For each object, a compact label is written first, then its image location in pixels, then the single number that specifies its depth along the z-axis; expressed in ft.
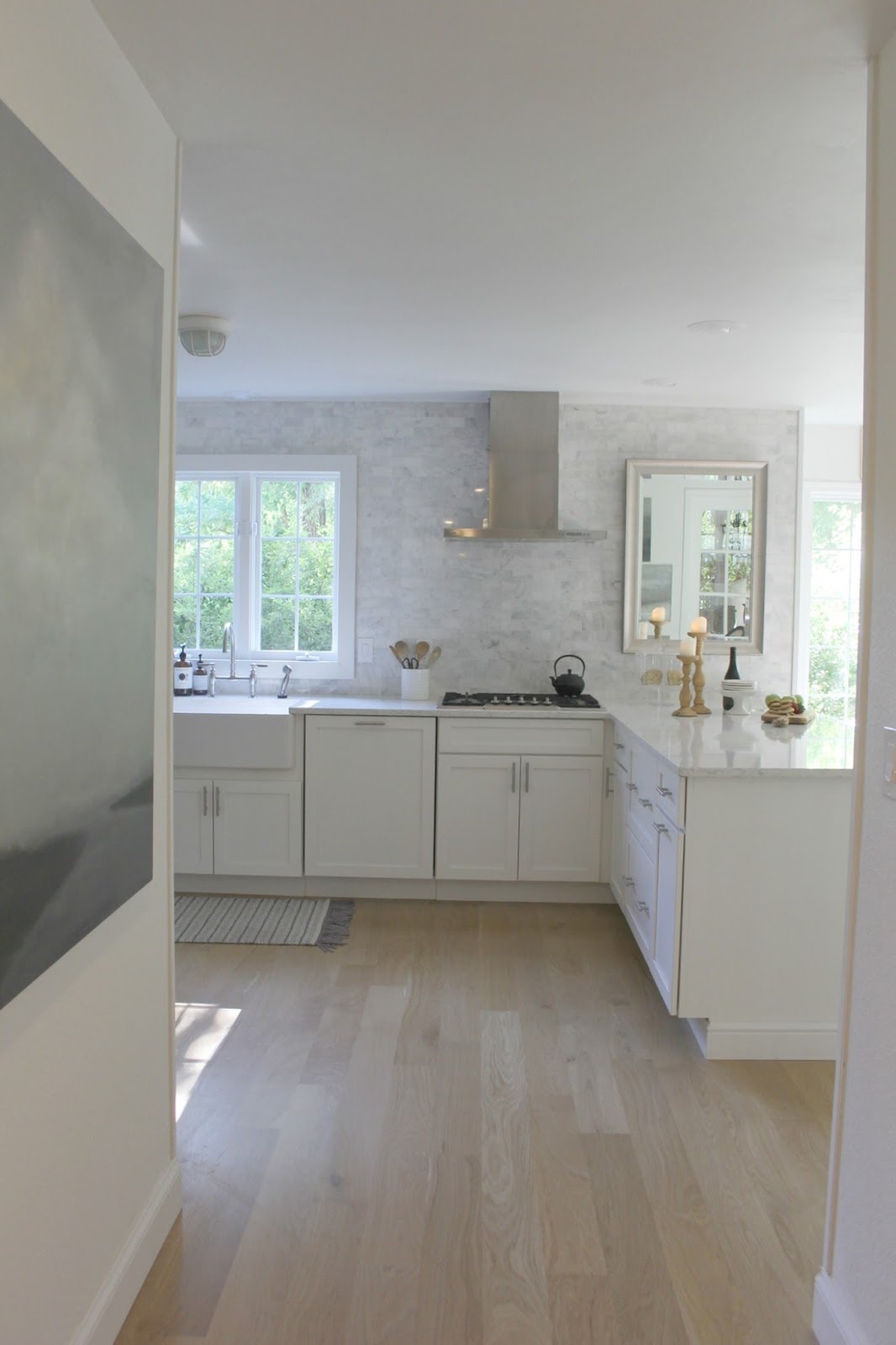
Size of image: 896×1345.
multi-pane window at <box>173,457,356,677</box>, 16.48
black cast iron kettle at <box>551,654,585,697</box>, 15.34
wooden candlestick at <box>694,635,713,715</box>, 14.12
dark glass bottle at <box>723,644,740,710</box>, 13.99
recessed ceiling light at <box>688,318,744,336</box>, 11.37
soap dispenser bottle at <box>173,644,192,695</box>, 15.94
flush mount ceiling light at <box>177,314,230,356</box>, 11.60
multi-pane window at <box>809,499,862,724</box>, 18.03
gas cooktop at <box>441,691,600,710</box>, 14.71
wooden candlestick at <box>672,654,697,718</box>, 13.92
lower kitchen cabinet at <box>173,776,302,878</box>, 14.44
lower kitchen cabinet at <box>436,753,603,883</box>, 14.44
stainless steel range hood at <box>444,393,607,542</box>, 15.39
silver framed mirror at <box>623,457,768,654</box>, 16.14
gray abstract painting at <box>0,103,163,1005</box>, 4.43
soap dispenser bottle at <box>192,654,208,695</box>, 16.17
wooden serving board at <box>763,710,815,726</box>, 13.01
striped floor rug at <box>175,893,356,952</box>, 13.08
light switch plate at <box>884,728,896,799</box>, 5.44
